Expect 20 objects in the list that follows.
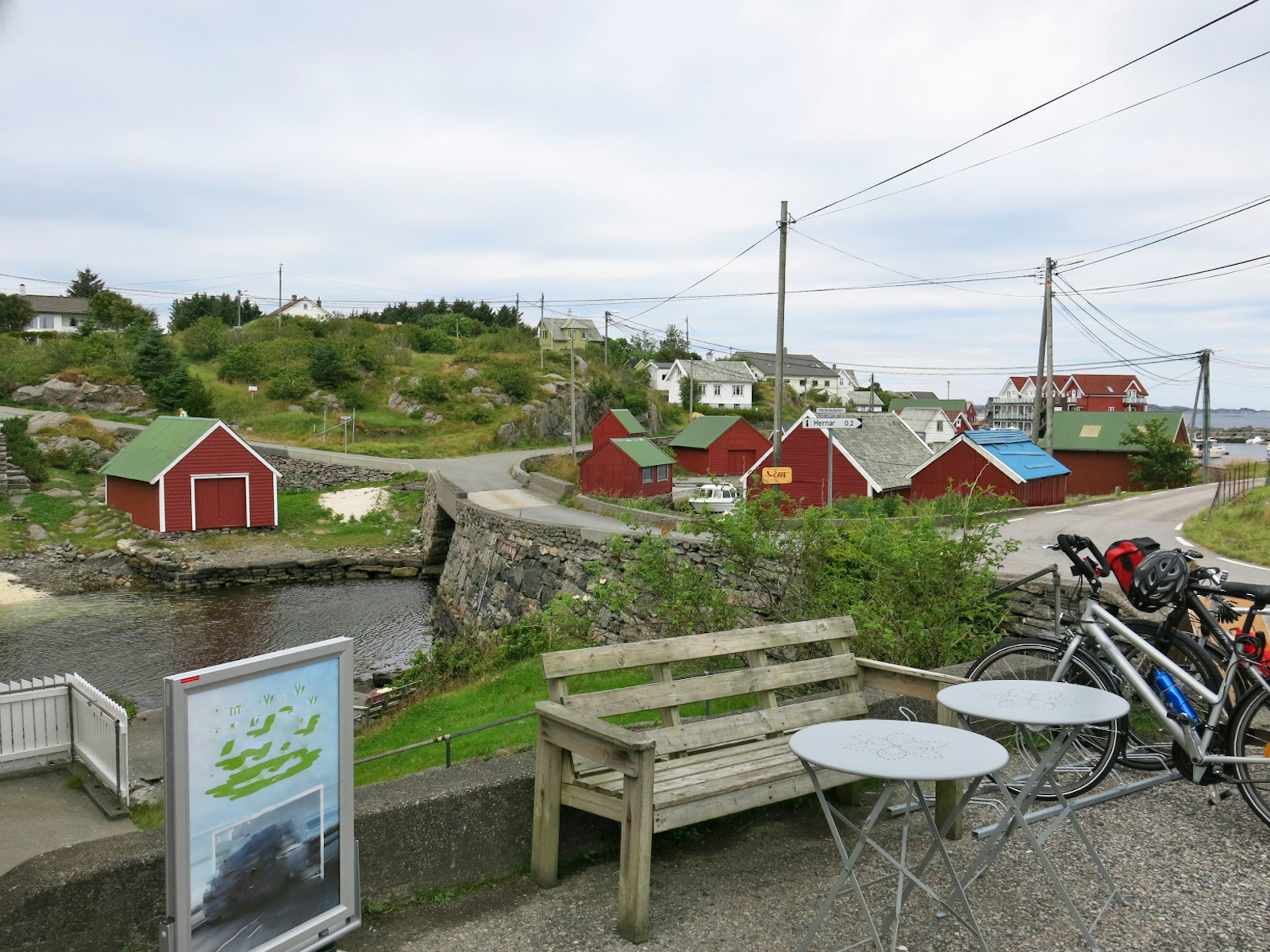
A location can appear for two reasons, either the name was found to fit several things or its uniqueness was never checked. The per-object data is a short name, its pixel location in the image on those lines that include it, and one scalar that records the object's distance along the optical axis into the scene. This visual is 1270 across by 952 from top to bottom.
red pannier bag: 5.04
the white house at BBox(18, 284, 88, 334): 85.31
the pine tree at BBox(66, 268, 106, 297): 90.81
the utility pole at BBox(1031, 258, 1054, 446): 30.56
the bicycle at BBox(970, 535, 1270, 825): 4.57
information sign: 2.91
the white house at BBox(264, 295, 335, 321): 92.62
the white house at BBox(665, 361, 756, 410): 85.94
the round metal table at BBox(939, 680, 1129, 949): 3.74
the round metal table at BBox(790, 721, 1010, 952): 3.31
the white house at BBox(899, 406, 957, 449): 77.00
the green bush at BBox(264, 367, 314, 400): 53.16
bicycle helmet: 4.73
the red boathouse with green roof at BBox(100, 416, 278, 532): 30.75
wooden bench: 3.86
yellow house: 99.25
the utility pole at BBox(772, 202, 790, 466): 22.31
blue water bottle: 4.71
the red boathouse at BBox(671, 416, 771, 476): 47.19
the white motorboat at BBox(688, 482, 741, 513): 25.25
